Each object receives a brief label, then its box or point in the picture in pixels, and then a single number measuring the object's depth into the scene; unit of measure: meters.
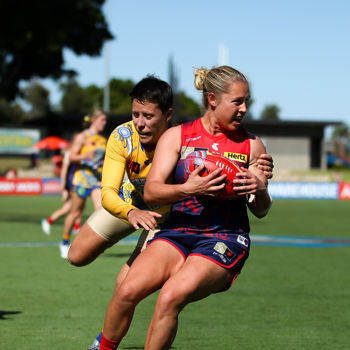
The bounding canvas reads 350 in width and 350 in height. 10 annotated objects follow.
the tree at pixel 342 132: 157.75
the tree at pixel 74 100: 119.44
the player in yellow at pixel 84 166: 11.49
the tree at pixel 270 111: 151.25
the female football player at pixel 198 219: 4.37
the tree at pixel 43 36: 40.50
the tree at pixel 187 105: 118.57
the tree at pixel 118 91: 123.31
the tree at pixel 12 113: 104.38
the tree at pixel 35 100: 116.88
